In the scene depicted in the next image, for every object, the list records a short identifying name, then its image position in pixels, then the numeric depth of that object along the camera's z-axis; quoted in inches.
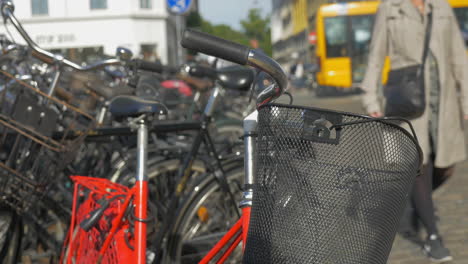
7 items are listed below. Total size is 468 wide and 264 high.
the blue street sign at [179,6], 437.4
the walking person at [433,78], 161.8
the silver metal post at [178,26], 550.0
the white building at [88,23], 1572.3
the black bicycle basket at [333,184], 62.2
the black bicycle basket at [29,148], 118.6
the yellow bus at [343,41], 948.6
